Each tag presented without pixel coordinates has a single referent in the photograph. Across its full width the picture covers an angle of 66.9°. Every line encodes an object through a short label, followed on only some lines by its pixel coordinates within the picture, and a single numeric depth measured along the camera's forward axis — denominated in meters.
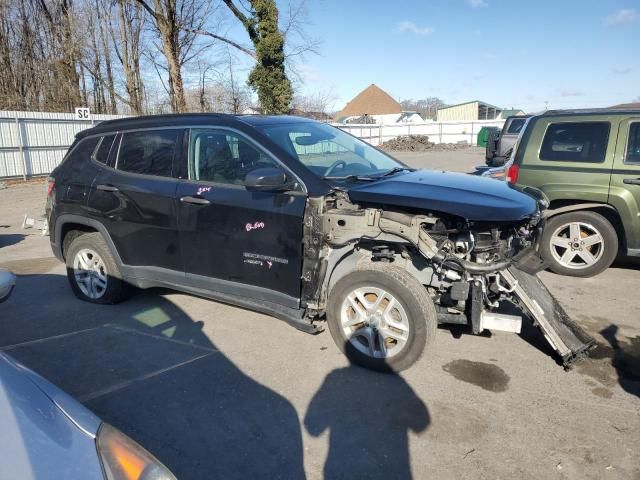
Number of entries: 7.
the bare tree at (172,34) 21.17
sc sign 17.10
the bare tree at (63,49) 27.97
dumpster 32.09
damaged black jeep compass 3.54
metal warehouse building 58.47
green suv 5.68
